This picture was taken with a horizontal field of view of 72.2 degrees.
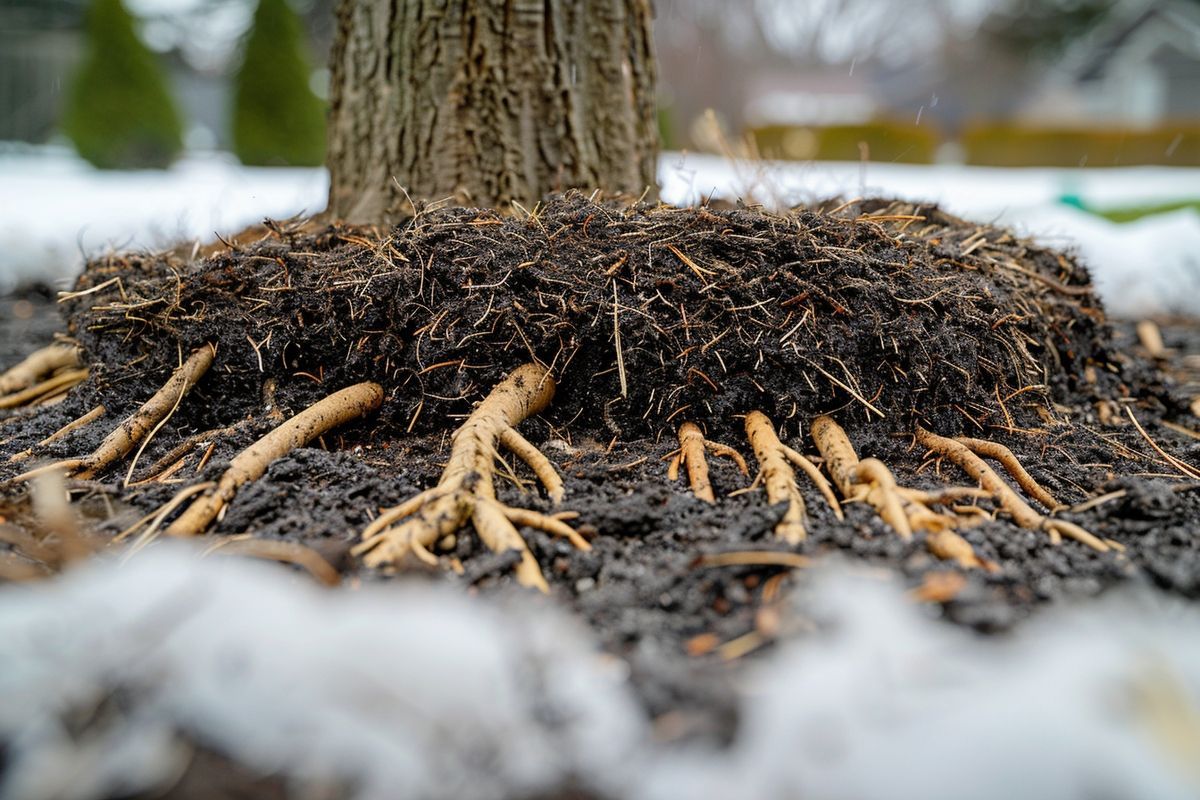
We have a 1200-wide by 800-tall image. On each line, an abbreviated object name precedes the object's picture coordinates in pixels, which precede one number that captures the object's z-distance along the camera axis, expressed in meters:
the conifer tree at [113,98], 12.07
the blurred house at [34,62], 17.42
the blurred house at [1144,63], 25.28
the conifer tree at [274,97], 11.80
